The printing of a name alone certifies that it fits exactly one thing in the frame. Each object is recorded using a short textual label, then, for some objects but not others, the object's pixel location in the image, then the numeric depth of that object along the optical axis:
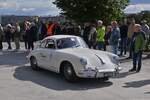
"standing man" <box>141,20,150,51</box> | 17.45
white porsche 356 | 11.91
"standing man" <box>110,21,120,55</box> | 17.01
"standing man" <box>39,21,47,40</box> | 20.27
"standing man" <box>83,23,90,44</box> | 18.39
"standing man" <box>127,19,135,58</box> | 17.31
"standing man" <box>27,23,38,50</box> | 20.84
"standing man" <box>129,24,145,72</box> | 14.15
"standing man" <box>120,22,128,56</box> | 18.94
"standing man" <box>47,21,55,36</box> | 19.80
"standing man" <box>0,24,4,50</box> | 23.05
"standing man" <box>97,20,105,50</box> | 17.27
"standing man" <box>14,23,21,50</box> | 22.31
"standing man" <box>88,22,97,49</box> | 17.31
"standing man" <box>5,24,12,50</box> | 23.48
